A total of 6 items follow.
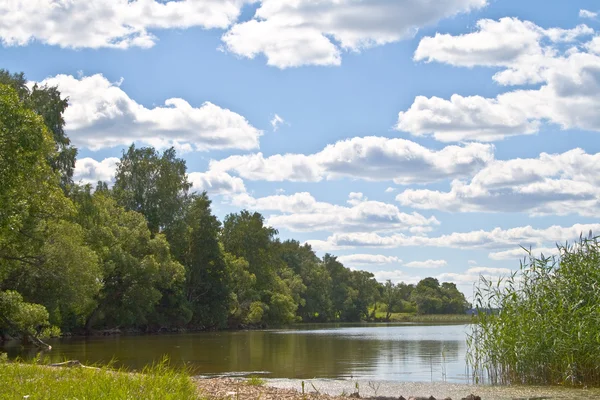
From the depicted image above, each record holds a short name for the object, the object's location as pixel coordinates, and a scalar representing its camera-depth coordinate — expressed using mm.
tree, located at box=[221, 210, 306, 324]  102562
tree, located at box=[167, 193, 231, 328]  85000
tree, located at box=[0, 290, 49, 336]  31172
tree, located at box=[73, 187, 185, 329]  59500
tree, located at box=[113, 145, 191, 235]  79250
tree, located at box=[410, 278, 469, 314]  174875
